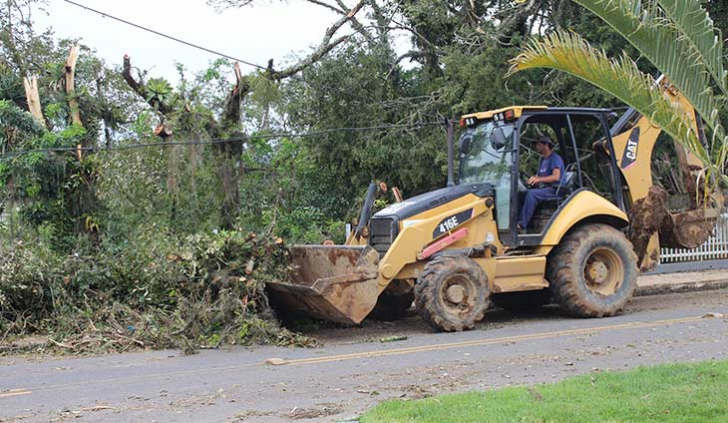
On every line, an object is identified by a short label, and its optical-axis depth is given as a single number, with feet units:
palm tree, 22.56
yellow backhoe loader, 36.11
